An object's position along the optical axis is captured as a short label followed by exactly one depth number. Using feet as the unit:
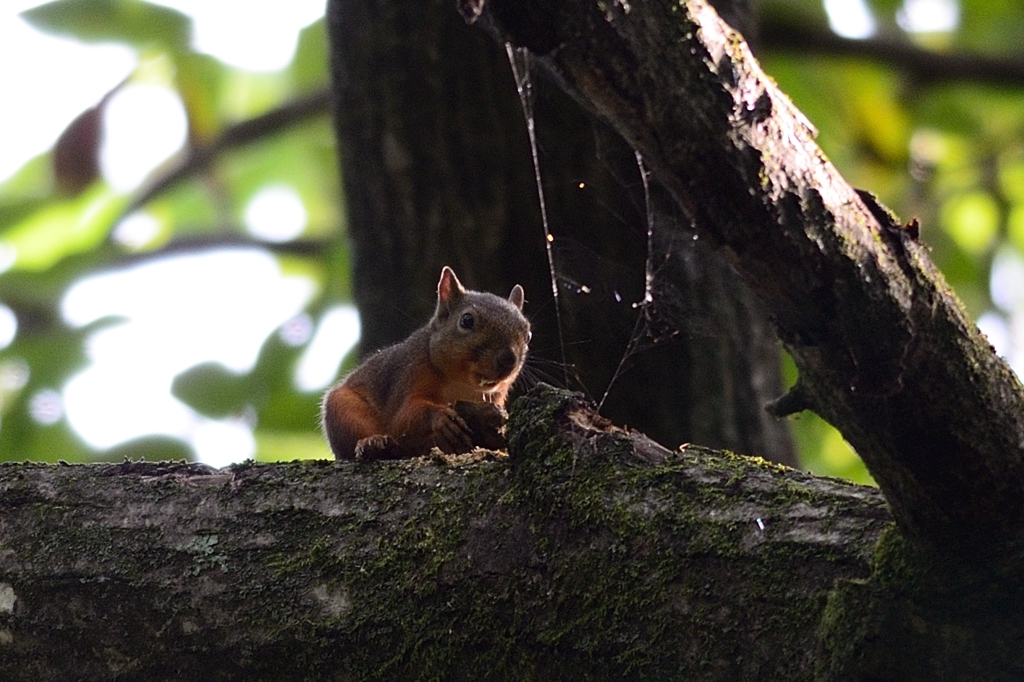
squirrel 27.58
